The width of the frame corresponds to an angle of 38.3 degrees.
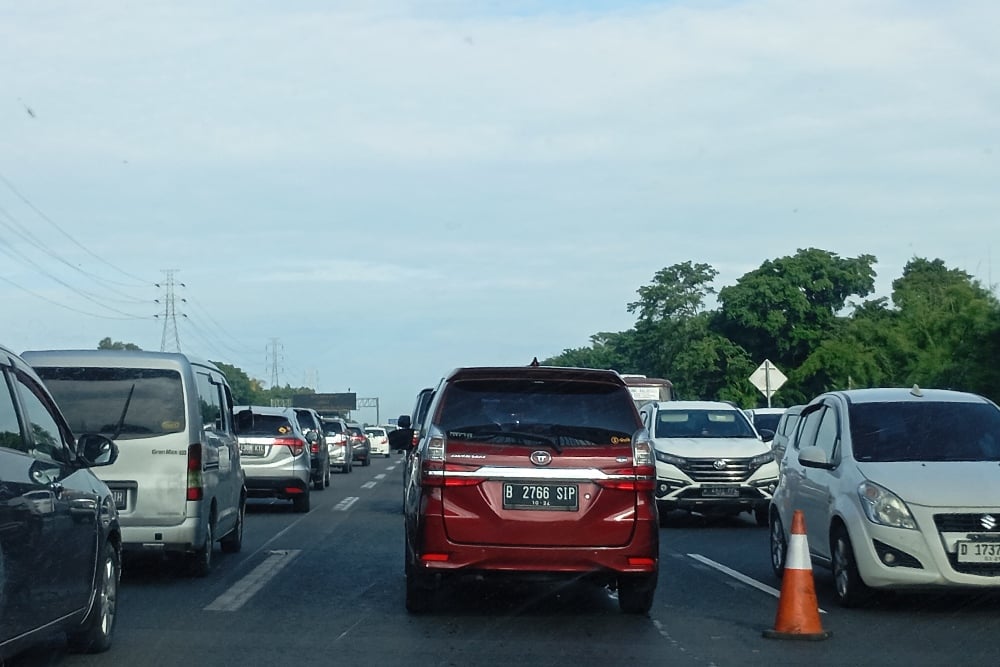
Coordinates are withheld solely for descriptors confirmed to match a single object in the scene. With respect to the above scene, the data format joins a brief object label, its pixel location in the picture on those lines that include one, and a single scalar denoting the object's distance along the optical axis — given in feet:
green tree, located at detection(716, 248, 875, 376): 271.69
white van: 40.42
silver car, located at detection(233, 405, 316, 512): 76.38
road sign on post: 116.02
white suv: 65.21
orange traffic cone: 31.04
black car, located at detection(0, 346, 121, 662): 22.59
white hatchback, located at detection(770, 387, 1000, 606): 33.91
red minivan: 32.17
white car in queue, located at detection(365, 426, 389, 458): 254.06
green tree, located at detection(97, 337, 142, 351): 447.34
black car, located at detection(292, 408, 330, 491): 101.14
